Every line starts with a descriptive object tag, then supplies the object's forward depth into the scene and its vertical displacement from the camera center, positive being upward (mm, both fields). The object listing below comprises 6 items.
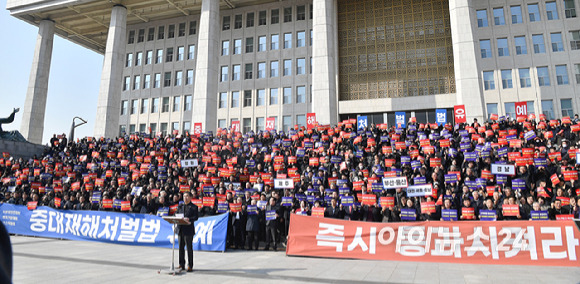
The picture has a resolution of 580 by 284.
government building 35375 +15582
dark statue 32812 +6354
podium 8555 -406
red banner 8938 -927
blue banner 12242 -803
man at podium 8984 -622
